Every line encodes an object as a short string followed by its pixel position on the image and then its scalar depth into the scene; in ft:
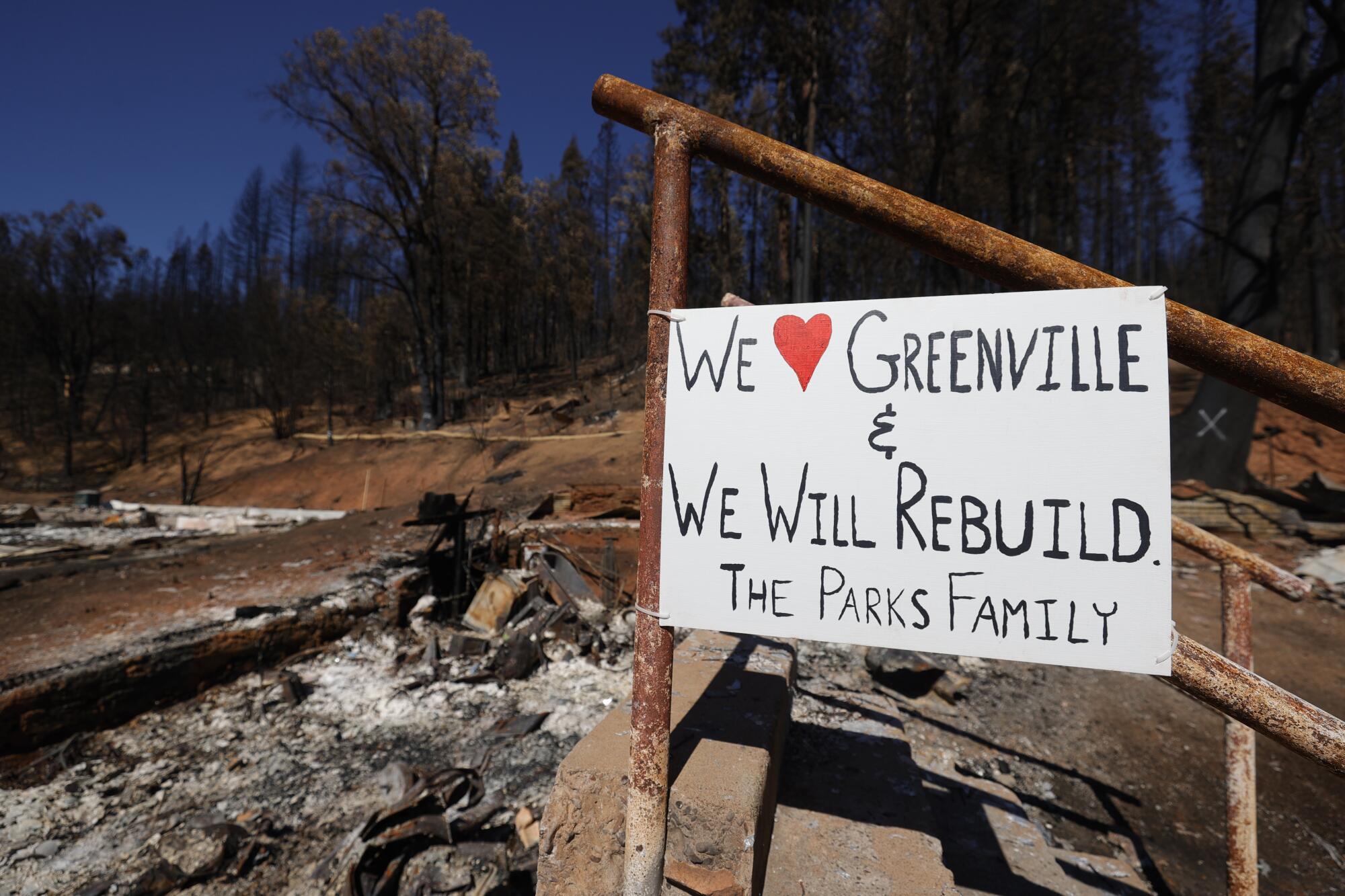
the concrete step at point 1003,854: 6.06
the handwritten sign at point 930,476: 2.99
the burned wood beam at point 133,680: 10.24
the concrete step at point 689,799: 4.11
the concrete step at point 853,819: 4.75
